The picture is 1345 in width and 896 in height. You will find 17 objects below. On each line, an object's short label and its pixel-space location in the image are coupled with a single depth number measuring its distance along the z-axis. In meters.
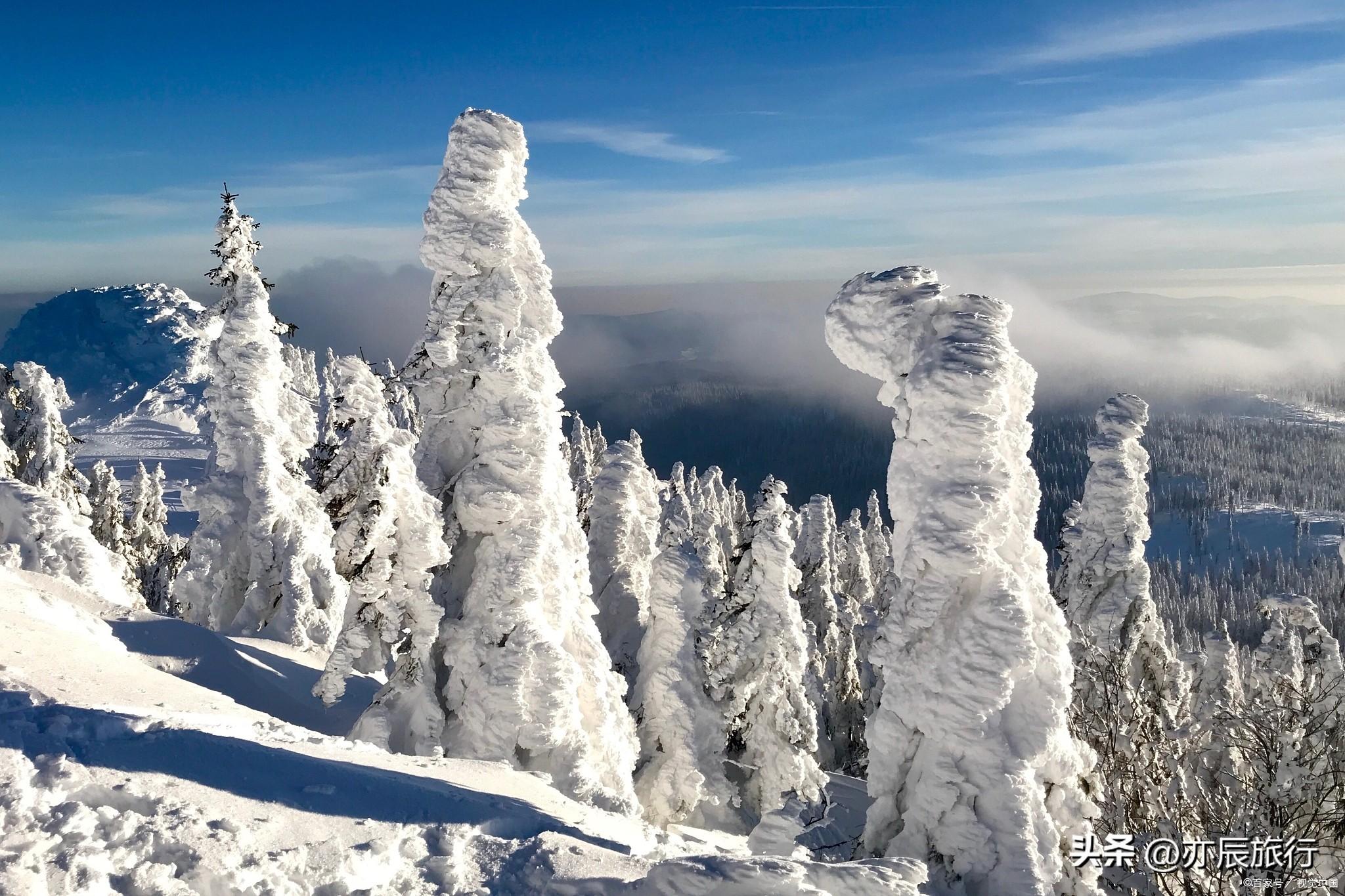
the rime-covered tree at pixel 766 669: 20.31
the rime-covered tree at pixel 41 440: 28.55
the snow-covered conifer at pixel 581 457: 64.21
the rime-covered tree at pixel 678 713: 18.95
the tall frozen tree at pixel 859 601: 39.12
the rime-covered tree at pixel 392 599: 13.22
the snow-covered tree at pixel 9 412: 26.78
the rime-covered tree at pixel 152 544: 43.12
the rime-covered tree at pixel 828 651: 37.19
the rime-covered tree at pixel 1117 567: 21.38
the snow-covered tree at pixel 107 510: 39.44
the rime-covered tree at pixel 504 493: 12.95
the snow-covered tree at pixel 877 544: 61.38
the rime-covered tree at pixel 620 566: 24.75
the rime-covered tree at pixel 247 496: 21.89
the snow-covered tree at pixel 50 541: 17.69
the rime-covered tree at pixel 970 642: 9.20
